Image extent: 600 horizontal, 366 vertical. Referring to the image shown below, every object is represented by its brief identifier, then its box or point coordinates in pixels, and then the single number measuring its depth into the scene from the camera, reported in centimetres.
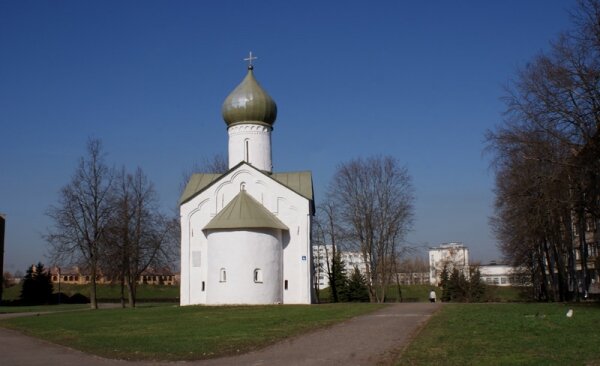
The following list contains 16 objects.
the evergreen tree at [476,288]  5041
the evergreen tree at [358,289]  4872
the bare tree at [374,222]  4491
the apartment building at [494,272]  12019
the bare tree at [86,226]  3694
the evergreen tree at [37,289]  6538
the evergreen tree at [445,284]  5322
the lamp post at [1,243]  6883
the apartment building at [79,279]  10000
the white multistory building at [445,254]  7233
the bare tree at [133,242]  3982
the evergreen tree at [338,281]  4903
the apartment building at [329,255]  4839
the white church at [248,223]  3288
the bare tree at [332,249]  4831
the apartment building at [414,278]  10206
